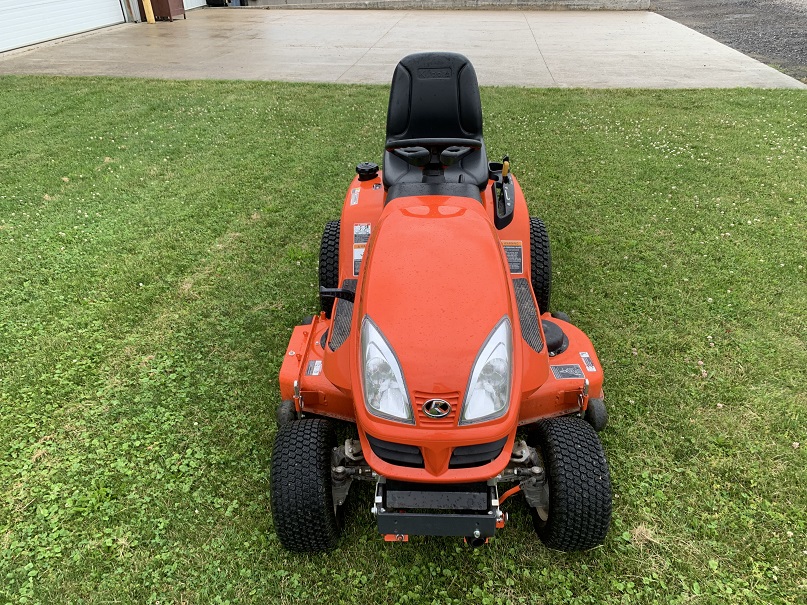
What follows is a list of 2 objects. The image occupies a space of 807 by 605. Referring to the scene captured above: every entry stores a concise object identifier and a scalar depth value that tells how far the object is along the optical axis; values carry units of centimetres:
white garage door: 1122
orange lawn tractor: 209
